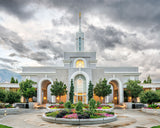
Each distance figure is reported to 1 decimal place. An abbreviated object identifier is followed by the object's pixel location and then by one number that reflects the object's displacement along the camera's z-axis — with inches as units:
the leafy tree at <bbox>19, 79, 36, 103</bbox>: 1494.8
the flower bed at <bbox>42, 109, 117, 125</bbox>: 631.9
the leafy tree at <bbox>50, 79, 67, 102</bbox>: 1513.2
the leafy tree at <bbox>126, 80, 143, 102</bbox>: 1518.8
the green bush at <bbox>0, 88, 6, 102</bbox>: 1126.4
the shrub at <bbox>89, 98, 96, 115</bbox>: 741.5
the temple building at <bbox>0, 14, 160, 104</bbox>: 1750.7
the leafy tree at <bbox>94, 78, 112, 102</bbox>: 1496.1
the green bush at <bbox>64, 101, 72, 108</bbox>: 816.7
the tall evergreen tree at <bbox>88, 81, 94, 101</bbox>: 1618.4
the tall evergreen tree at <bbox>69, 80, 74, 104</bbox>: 1636.1
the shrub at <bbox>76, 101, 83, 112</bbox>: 738.8
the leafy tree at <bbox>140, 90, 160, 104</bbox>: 1184.2
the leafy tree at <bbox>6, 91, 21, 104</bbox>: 1175.6
